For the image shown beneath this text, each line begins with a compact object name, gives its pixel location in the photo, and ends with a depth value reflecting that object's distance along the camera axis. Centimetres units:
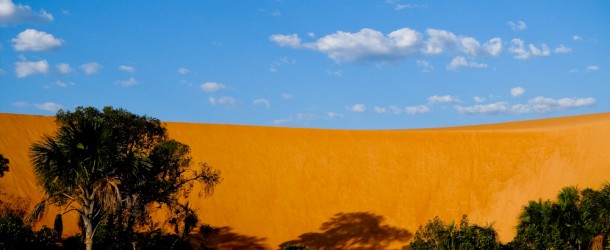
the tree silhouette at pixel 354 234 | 3744
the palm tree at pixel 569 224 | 2672
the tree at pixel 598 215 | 2741
